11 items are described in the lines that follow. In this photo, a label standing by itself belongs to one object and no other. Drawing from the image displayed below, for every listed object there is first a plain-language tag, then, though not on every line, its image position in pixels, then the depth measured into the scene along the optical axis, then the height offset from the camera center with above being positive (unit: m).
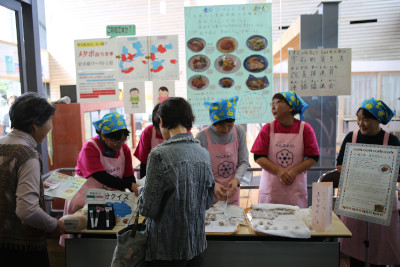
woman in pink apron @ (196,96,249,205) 2.35 -0.39
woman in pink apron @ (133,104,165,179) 2.66 -0.34
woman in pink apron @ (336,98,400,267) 2.23 -0.94
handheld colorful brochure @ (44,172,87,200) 1.93 -0.53
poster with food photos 3.15 +0.44
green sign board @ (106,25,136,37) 3.25 +0.76
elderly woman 1.54 -0.42
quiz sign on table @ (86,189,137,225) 1.99 -0.64
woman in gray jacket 1.41 -0.41
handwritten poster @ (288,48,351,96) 3.13 +0.30
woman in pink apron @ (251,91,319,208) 2.40 -0.41
